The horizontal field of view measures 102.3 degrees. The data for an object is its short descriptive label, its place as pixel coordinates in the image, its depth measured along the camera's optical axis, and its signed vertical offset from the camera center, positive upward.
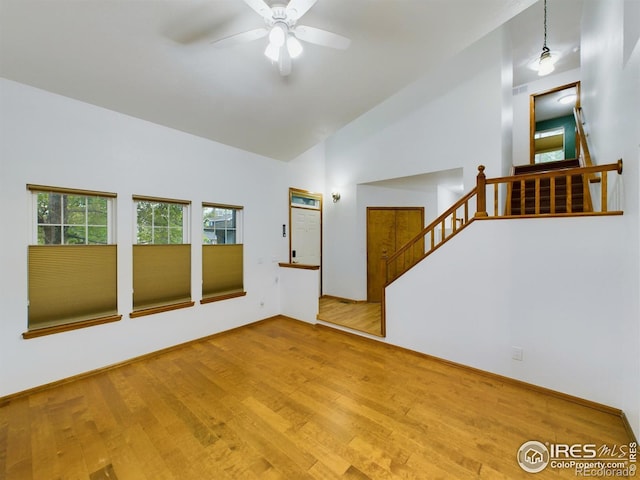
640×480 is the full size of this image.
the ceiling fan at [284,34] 1.67 +1.47
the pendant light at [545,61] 4.34 +2.99
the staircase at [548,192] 3.66 +0.73
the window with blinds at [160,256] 3.19 -0.24
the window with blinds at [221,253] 3.84 -0.23
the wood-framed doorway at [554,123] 5.80 +3.04
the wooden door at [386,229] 5.49 +0.19
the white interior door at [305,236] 5.26 +0.04
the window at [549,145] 6.93 +2.56
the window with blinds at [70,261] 2.52 -0.25
